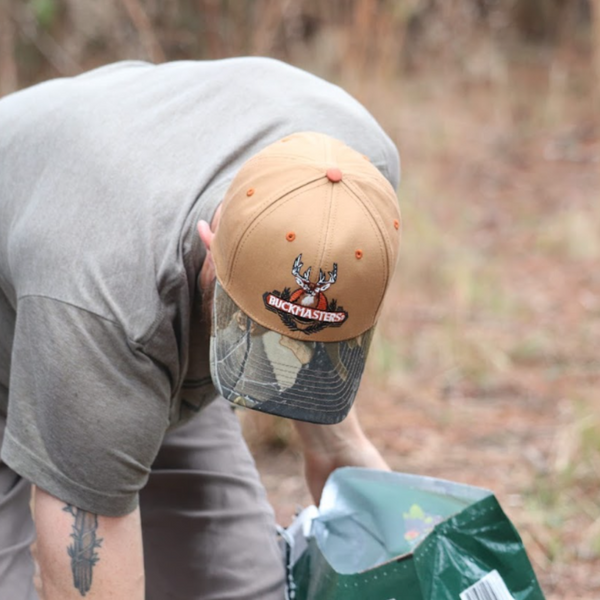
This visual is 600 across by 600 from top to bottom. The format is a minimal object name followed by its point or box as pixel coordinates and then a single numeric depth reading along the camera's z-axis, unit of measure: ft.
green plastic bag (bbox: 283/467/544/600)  12.80
